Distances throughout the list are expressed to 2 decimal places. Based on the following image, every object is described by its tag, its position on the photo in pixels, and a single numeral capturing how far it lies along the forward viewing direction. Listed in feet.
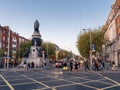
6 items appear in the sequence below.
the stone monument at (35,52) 70.55
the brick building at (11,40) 120.99
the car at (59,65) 69.45
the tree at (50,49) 146.55
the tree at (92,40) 86.87
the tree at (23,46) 130.08
